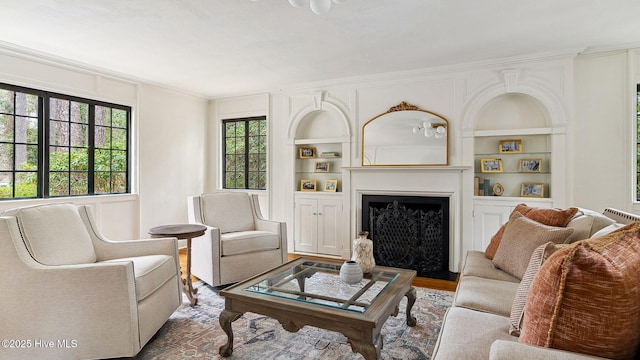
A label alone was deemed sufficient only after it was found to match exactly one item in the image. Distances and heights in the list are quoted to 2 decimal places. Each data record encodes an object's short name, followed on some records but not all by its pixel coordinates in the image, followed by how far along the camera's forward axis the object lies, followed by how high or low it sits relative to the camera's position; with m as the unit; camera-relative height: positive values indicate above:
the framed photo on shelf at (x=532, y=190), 3.81 -0.11
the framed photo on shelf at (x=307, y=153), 5.03 +0.39
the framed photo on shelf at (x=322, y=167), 4.97 +0.19
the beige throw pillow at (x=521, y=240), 2.11 -0.39
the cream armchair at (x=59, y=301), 1.95 -0.69
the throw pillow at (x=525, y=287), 1.42 -0.45
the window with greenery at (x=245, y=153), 5.38 +0.43
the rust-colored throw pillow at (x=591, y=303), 0.98 -0.35
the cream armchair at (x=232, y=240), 3.37 -0.61
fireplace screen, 4.04 -0.63
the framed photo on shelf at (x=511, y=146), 3.92 +0.39
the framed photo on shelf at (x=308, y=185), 5.01 -0.07
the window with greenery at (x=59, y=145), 3.52 +0.39
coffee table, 1.73 -0.68
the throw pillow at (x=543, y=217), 2.40 -0.26
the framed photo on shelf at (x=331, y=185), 4.87 -0.08
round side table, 2.92 -0.45
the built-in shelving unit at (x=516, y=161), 3.85 +0.22
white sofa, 1.00 -0.63
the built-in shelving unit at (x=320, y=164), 4.91 +0.23
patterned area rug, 2.15 -1.07
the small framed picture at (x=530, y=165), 3.84 +0.17
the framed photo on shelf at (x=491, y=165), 4.00 +0.18
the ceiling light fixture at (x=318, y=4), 1.88 +0.96
